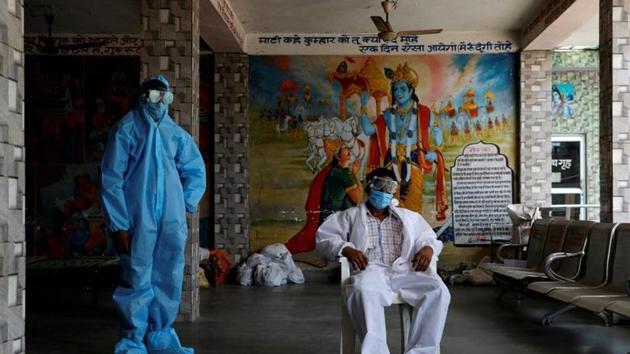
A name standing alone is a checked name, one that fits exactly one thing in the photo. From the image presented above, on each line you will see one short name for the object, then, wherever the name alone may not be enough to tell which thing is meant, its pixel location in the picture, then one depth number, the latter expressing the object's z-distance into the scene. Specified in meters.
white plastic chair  4.36
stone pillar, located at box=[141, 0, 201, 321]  6.65
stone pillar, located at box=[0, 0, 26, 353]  2.93
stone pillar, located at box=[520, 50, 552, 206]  10.68
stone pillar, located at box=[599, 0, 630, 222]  6.60
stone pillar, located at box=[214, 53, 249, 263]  10.80
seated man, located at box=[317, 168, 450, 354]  4.18
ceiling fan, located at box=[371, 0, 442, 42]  8.22
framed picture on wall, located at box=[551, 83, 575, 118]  12.09
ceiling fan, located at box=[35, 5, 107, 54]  10.44
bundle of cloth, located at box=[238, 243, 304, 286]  9.87
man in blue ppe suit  4.45
